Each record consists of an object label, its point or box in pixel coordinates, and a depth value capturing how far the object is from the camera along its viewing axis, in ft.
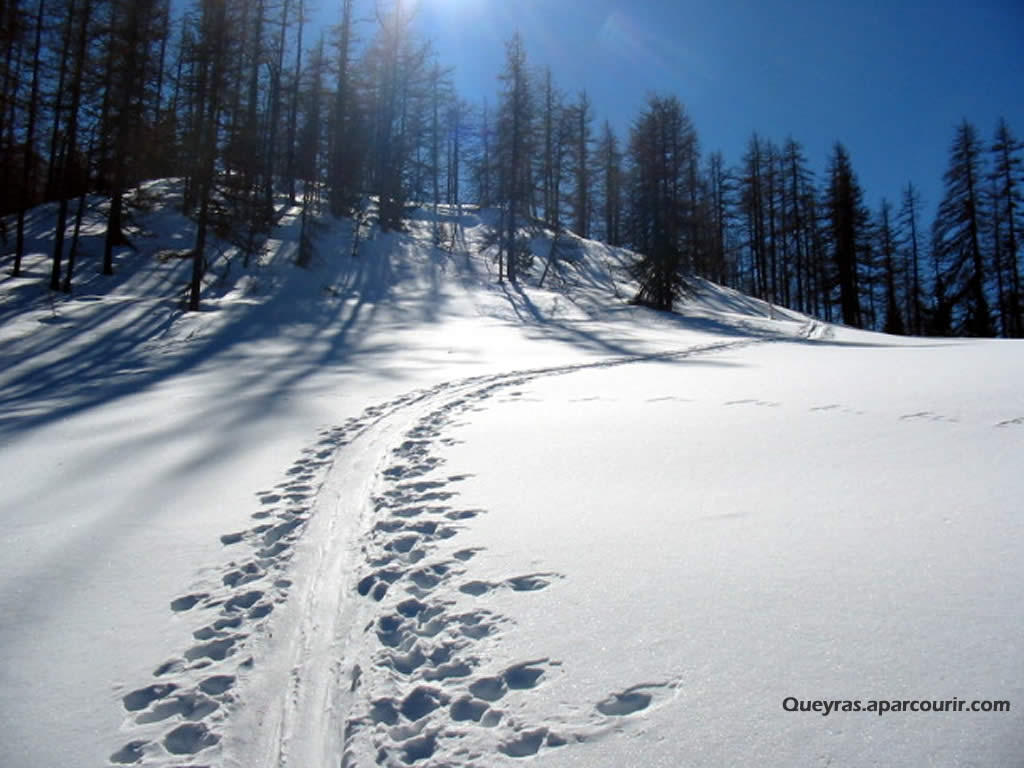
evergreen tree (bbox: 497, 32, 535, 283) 84.43
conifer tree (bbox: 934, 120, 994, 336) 91.81
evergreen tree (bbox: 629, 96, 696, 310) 72.18
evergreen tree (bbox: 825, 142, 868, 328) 106.93
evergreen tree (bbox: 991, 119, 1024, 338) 91.25
